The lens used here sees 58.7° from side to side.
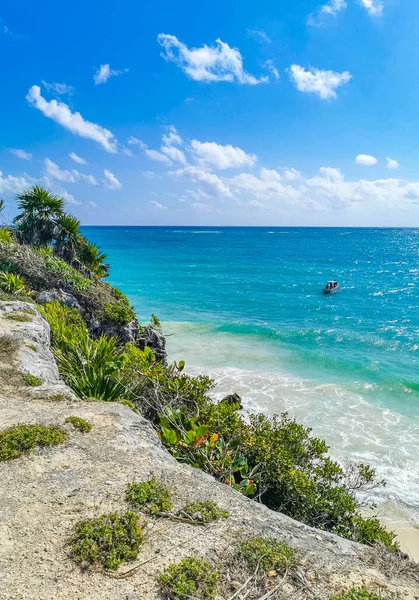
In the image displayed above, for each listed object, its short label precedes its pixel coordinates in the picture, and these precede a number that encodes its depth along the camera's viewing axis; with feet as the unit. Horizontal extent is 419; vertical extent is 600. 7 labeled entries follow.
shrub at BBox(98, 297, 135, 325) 53.06
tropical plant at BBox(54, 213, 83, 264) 67.15
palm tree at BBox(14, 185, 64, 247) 65.57
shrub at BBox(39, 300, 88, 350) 38.88
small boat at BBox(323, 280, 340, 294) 137.55
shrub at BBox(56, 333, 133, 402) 30.68
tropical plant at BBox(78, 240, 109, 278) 69.97
